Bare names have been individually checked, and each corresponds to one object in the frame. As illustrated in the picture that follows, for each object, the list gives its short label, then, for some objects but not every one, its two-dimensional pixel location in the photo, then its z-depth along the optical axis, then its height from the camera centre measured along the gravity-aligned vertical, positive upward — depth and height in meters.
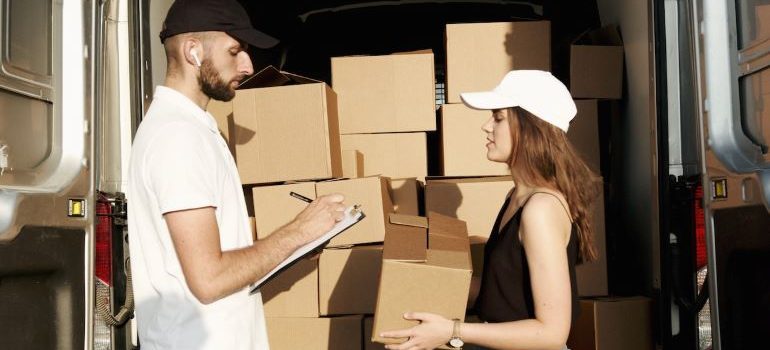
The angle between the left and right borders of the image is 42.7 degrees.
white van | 2.26 +0.10
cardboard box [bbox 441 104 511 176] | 3.63 +0.21
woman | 2.13 -0.07
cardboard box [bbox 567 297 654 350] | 3.09 -0.40
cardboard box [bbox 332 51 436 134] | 3.71 +0.42
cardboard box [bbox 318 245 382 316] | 3.39 -0.26
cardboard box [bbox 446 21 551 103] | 3.68 +0.56
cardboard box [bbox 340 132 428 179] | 3.73 +0.20
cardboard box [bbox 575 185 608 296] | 3.41 -0.26
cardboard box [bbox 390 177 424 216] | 3.61 +0.03
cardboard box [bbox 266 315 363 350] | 3.35 -0.43
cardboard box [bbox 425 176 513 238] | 3.42 +0.01
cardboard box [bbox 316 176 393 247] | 3.37 +0.01
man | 1.99 -0.01
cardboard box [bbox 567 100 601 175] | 3.59 +0.25
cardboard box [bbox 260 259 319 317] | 3.41 -0.30
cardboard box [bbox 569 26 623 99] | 3.56 +0.47
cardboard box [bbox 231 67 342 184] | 3.39 +0.25
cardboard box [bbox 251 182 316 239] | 3.41 +0.01
